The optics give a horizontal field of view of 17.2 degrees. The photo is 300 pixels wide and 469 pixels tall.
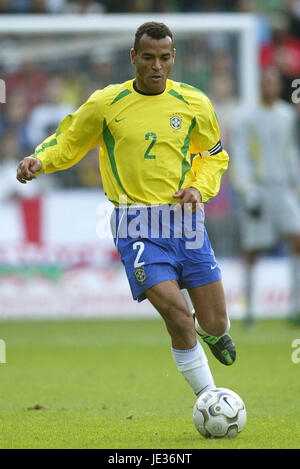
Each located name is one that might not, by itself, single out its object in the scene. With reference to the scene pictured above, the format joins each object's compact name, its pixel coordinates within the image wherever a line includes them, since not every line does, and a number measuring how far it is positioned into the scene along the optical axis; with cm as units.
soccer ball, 544
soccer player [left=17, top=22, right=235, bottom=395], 580
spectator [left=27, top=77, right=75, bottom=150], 1396
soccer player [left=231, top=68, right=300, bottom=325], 1173
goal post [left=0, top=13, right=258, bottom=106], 1397
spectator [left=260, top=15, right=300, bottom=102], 1548
